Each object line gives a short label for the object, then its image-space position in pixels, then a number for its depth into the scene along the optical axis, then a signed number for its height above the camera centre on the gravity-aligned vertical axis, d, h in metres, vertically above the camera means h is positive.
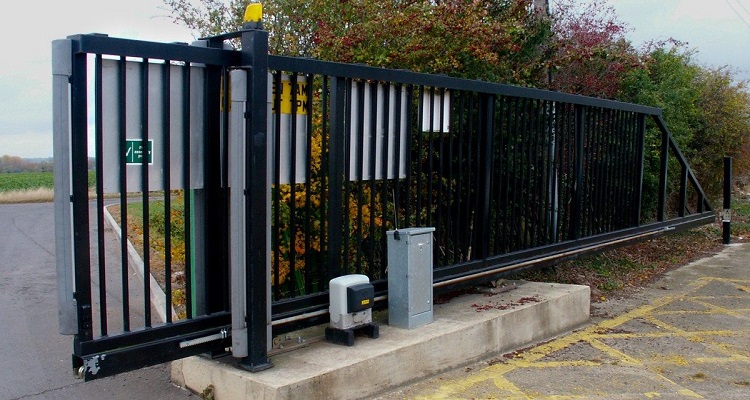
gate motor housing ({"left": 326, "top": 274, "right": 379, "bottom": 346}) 4.74 -0.97
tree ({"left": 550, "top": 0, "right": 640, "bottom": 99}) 9.57 +1.59
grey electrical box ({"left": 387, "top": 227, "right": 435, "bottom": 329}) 5.16 -0.85
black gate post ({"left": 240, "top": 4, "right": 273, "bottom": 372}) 4.07 -0.14
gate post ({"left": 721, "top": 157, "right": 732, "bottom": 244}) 12.48 -0.52
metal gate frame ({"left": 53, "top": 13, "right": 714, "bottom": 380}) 3.53 -0.22
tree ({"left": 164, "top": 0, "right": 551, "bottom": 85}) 8.02 +1.58
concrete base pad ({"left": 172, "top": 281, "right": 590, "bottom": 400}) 4.12 -1.28
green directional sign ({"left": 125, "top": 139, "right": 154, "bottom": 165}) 3.81 +0.05
